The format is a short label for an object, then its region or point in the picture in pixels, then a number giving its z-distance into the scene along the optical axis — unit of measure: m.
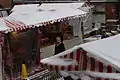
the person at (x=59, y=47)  8.74
